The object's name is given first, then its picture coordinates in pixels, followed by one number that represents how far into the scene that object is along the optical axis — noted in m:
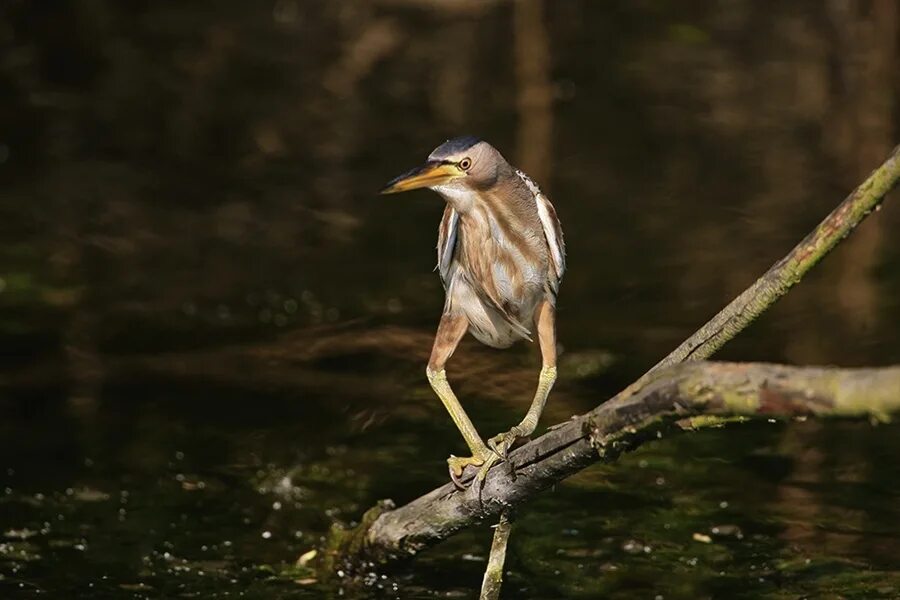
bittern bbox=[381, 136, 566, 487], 10.07
